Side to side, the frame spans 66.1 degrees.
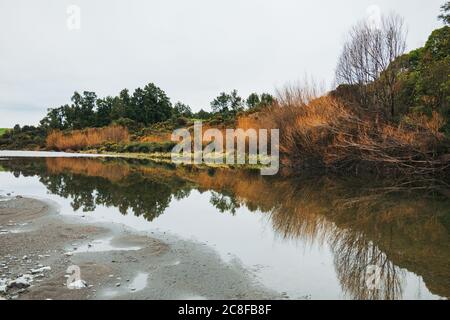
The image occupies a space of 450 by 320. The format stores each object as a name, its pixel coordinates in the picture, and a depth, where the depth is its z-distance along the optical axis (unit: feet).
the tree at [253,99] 189.06
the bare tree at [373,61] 61.00
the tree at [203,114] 223.18
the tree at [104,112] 235.20
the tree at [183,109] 252.30
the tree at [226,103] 203.15
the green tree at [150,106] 225.35
